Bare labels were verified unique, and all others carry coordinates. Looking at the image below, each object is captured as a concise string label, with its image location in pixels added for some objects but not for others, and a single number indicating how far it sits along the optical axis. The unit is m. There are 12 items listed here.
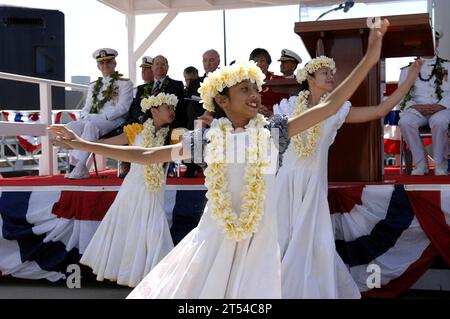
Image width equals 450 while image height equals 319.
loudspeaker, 13.55
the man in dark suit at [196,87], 7.05
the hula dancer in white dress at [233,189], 3.29
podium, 5.16
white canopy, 10.08
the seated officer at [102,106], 7.36
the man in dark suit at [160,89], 7.23
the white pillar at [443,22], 8.48
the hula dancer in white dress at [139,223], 5.55
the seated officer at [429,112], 6.35
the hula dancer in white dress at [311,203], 4.65
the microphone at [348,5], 5.24
